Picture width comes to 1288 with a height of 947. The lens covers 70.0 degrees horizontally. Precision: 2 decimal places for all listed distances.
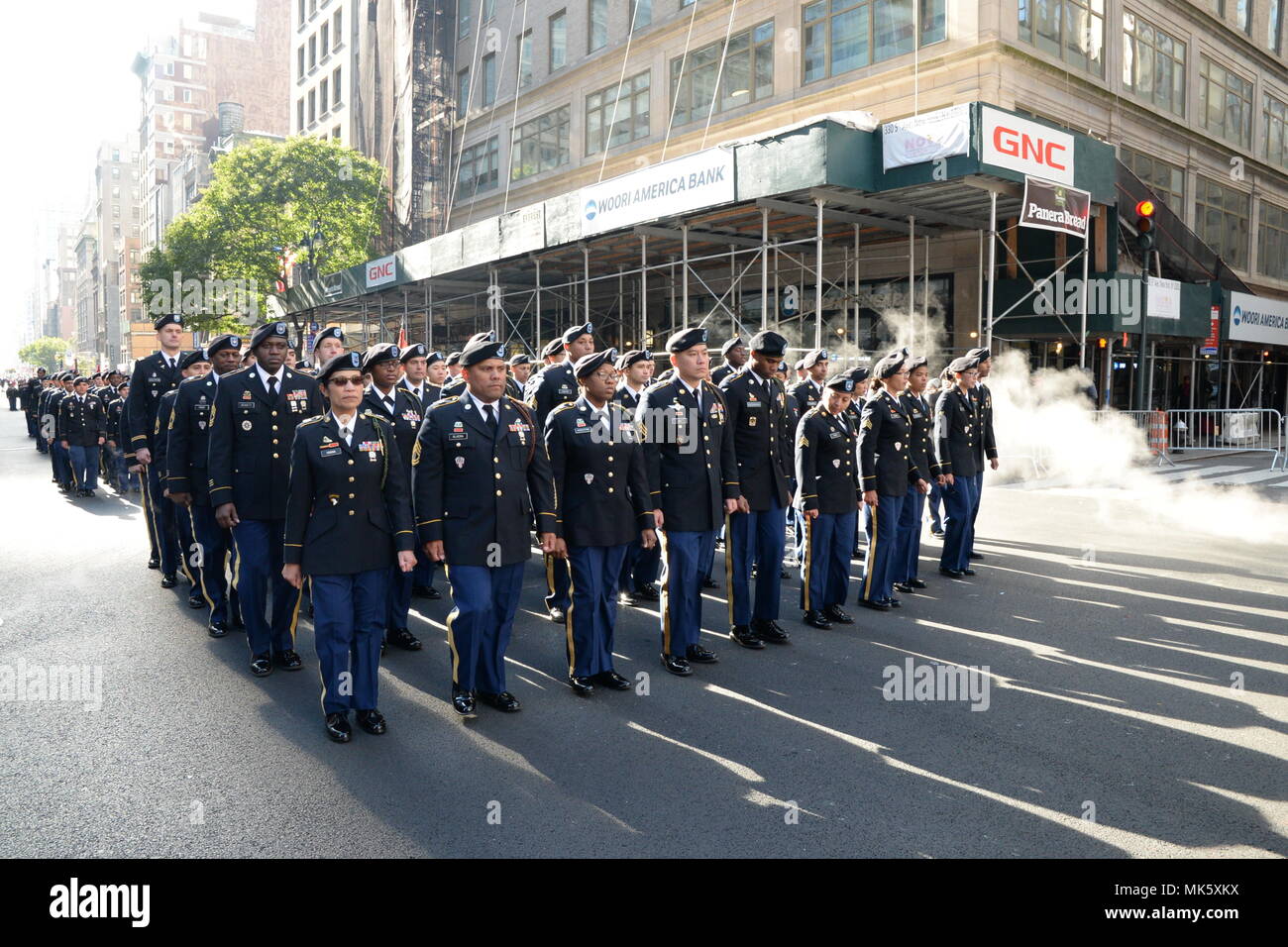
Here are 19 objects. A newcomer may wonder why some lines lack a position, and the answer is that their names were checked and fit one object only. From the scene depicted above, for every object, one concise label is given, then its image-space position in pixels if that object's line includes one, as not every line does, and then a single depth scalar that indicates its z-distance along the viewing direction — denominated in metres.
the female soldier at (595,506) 5.70
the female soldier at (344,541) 4.92
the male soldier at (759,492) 6.70
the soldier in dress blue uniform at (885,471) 7.77
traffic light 15.88
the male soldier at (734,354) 7.36
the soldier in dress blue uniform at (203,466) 6.92
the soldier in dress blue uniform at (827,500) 7.29
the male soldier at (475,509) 5.21
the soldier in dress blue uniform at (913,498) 8.30
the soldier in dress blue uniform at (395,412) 6.38
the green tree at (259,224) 34.94
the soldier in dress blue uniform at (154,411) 8.48
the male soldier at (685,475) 6.20
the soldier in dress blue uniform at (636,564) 8.20
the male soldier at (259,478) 6.12
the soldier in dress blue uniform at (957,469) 8.98
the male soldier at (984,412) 9.46
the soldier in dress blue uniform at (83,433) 16.08
